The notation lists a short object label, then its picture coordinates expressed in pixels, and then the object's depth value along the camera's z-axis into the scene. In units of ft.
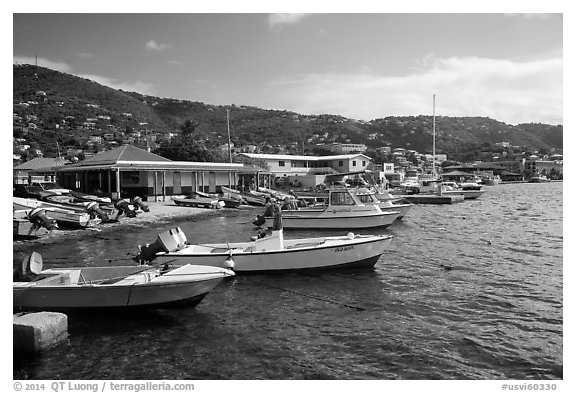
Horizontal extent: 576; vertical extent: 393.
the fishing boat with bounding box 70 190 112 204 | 89.86
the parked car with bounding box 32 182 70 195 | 101.48
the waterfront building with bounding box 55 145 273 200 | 102.83
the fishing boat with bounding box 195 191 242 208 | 111.14
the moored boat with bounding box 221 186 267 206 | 120.26
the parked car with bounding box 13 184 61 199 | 93.76
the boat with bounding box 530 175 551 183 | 322.92
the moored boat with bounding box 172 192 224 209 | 104.83
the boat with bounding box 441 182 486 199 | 159.65
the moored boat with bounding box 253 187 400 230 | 71.67
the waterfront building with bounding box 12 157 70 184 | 131.54
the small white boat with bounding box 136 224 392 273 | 36.83
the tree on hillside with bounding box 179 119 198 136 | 185.37
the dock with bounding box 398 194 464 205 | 134.92
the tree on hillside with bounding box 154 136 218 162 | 154.10
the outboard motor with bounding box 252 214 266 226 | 68.80
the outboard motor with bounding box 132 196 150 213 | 85.24
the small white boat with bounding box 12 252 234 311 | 26.89
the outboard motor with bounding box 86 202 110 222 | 72.86
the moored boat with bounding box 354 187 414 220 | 75.31
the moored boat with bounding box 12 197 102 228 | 66.85
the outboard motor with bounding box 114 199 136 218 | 79.26
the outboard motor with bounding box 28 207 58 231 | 58.03
